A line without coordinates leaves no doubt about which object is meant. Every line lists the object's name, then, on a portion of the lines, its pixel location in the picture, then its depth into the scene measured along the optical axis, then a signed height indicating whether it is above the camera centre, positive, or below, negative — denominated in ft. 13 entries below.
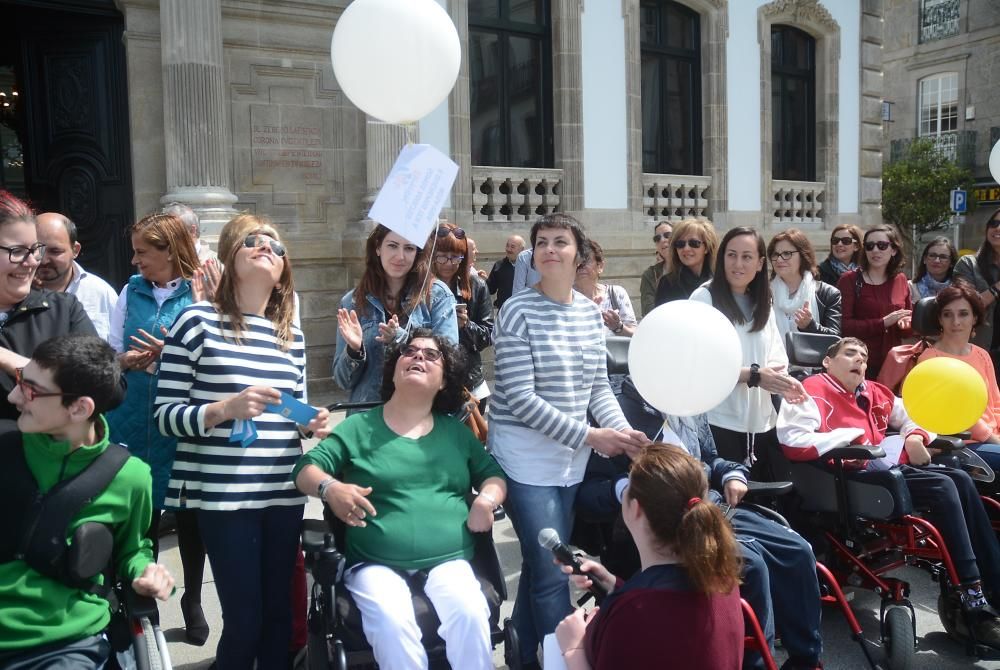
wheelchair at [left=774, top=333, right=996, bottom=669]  11.41 -4.22
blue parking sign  52.60 +3.37
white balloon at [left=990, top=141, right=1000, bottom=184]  21.44 +2.41
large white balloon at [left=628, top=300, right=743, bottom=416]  9.48 -1.19
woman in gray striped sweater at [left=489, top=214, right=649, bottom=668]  9.91 -1.92
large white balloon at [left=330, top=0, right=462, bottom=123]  11.27 +2.99
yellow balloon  11.96 -2.14
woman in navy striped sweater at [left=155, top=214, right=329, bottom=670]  8.84 -1.95
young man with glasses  7.08 -2.17
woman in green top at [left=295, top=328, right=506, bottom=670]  8.26 -2.62
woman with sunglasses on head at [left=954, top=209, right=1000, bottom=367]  18.39 -0.57
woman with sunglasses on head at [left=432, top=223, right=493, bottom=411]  14.84 -0.58
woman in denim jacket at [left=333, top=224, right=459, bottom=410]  10.71 -0.57
